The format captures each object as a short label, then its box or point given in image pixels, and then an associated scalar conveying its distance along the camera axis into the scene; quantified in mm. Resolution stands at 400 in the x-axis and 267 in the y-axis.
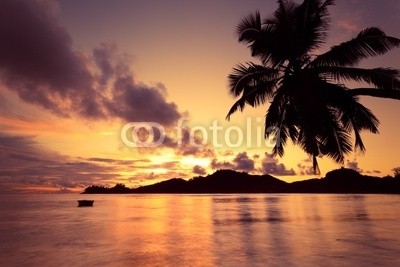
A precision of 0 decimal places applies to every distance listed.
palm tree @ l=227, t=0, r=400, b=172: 12109
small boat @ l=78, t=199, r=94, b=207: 59875
